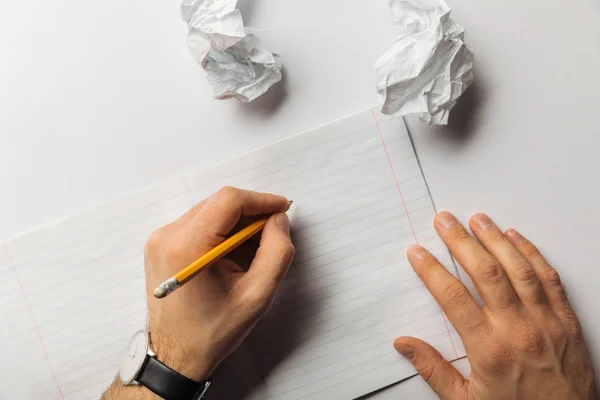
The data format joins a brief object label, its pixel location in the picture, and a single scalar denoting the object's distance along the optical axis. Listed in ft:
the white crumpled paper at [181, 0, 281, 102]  2.43
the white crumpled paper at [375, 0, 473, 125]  2.41
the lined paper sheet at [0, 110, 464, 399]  2.59
